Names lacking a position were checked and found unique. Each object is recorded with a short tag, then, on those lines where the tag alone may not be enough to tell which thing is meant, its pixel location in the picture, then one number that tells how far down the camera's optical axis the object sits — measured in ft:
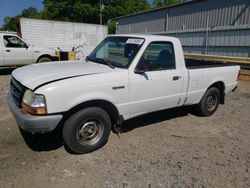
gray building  36.63
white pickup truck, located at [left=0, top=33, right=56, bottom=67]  27.13
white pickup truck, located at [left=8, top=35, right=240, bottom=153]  8.48
